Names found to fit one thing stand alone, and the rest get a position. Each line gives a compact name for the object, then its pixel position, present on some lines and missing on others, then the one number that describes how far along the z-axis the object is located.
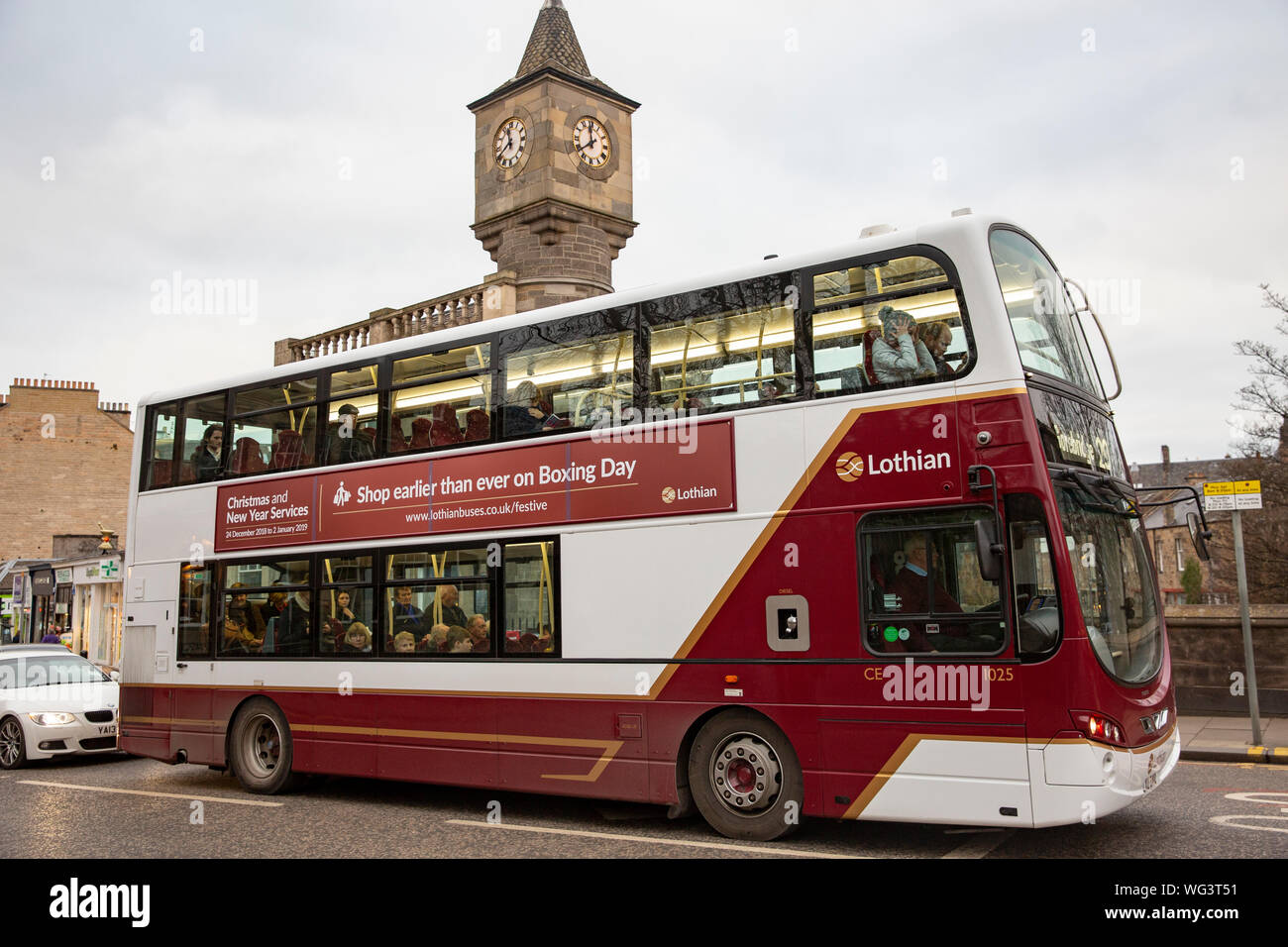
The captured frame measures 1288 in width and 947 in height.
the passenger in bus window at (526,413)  9.41
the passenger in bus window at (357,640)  10.51
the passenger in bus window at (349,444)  10.69
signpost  12.02
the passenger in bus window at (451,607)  9.81
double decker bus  6.96
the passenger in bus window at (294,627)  11.02
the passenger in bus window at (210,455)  11.99
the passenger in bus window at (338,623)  10.66
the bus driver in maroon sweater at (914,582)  7.26
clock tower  22.39
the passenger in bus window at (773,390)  8.10
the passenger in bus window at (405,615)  10.14
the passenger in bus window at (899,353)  7.45
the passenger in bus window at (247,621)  11.45
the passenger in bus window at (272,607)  11.23
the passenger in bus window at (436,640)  9.95
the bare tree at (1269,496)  29.00
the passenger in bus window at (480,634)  9.62
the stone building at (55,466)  46.19
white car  13.62
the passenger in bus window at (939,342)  7.34
